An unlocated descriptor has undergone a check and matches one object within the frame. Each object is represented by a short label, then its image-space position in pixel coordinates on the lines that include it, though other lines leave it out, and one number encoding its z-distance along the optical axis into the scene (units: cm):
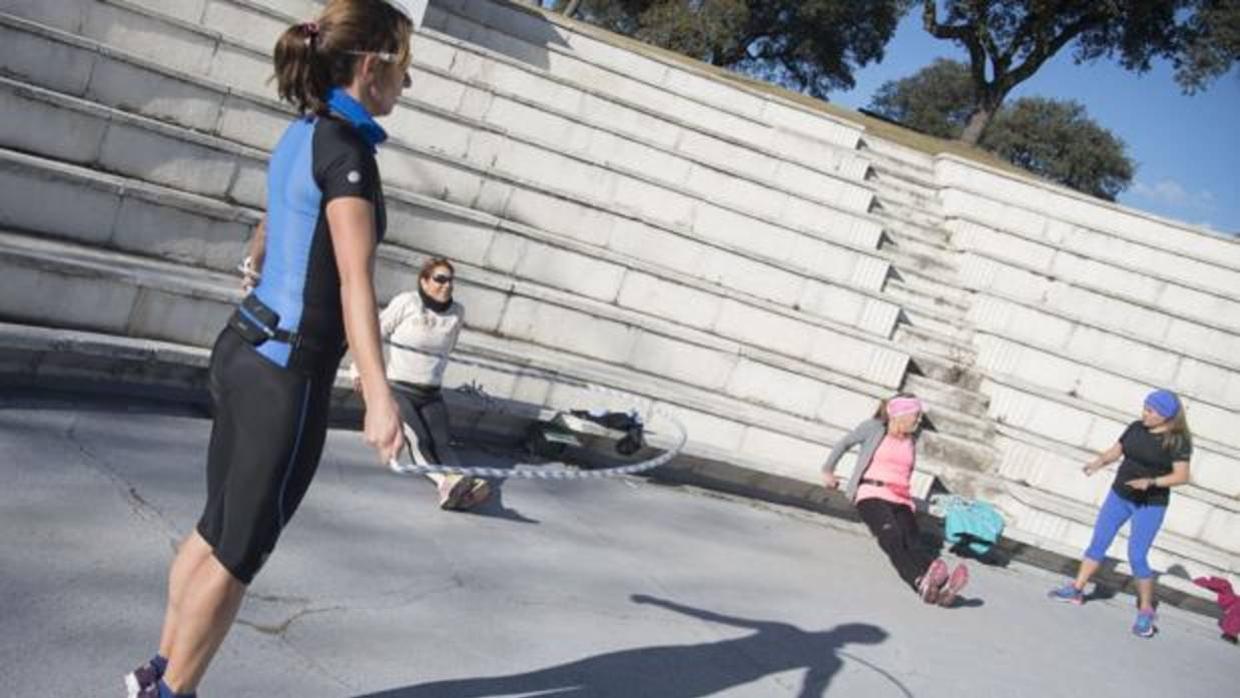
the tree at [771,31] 3625
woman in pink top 734
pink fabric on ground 821
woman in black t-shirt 768
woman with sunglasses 651
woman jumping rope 252
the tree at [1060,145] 5172
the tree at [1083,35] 2544
